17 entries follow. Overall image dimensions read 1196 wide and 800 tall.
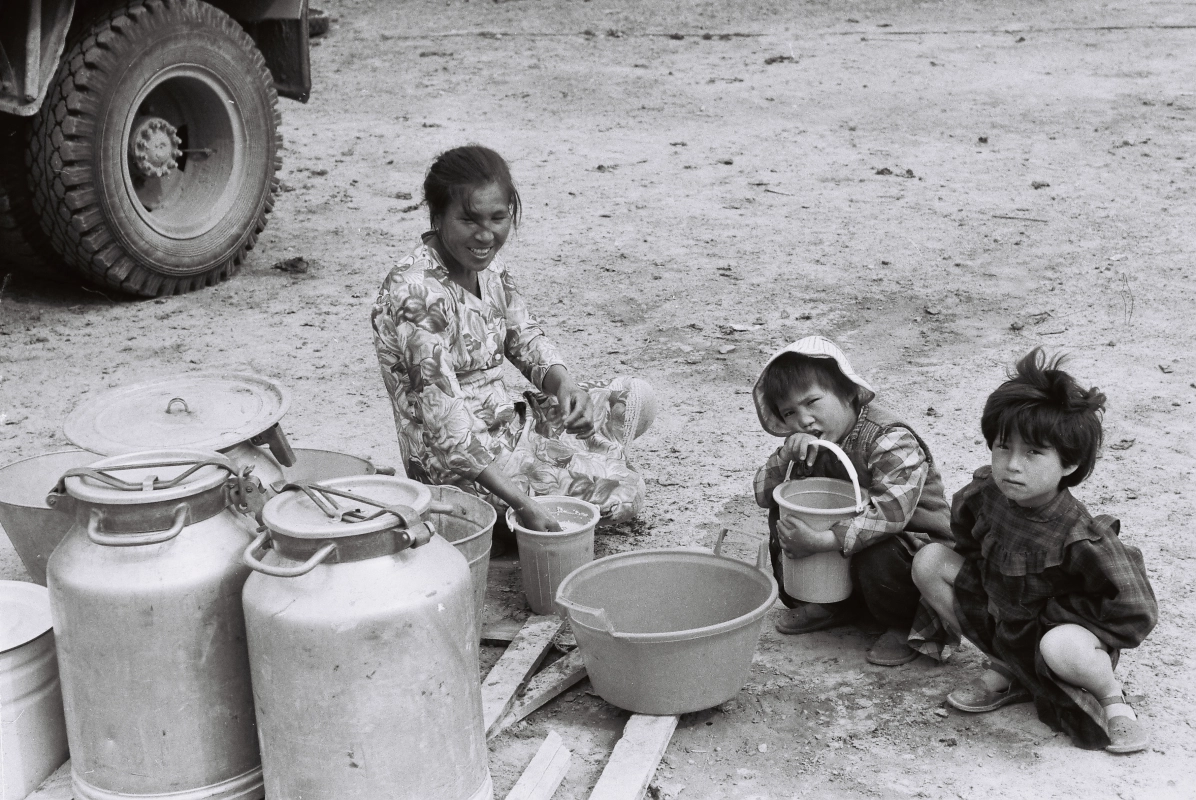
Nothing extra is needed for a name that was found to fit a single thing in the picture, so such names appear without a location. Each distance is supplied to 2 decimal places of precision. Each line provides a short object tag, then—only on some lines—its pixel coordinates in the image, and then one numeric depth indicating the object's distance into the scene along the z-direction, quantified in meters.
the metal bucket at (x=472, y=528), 2.91
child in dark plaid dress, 2.63
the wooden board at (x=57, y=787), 2.48
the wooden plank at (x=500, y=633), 3.25
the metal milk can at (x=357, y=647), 2.18
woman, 3.37
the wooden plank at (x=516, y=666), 2.82
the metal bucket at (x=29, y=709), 2.44
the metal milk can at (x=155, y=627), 2.24
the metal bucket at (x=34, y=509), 3.02
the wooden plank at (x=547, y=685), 2.89
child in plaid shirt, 2.99
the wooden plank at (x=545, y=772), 2.52
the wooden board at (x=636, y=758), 2.55
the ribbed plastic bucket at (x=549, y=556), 3.25
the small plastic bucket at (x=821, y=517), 2.93
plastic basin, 2.72
